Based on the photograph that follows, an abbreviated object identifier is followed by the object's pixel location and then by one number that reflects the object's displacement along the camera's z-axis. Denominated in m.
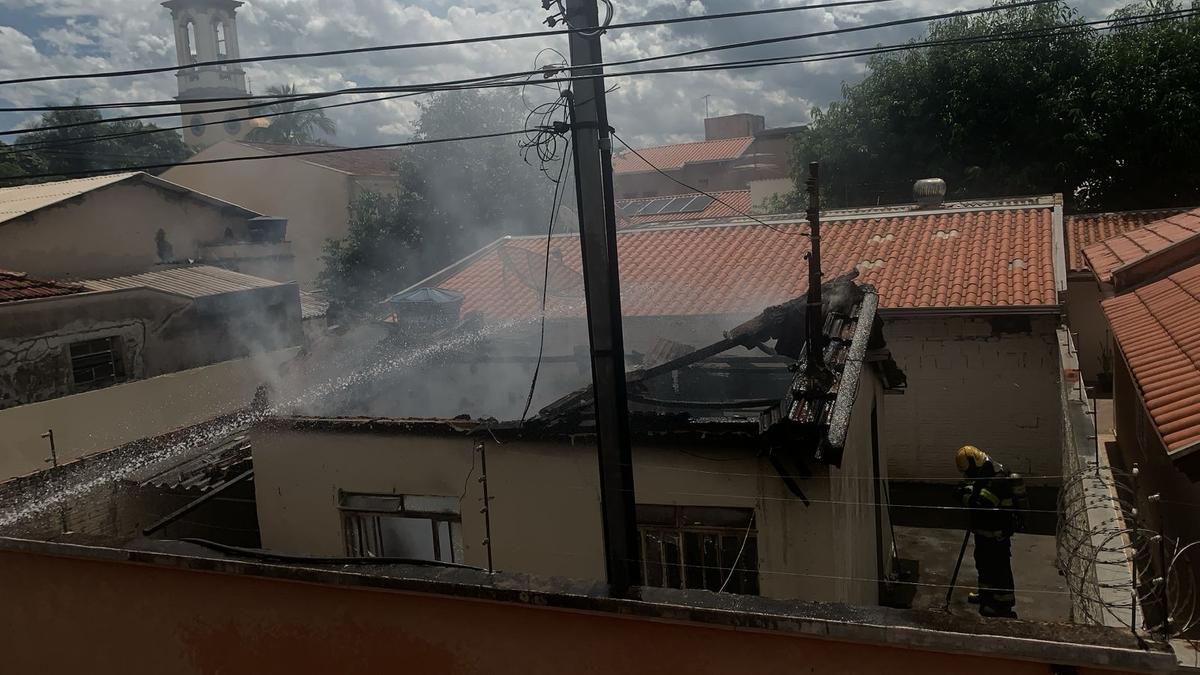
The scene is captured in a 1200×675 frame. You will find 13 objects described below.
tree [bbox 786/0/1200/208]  22.53
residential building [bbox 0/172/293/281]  18.06
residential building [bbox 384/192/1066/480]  12.84
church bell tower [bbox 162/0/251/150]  41.72
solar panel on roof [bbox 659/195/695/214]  30.28
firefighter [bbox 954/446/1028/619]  8.27
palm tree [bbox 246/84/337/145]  50.97
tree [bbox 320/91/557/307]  28.75
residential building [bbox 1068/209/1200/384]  10.33
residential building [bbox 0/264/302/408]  14.66
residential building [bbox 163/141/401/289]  32.25
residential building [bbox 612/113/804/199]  45.00
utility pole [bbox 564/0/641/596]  4.59
